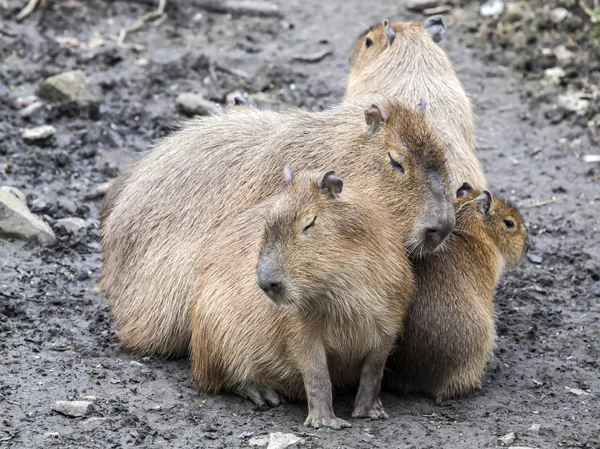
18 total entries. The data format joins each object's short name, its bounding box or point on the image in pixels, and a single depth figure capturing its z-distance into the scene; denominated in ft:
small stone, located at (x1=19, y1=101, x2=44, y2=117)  53.47
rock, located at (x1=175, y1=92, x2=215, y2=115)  55.26
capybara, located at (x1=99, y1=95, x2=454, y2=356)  32.81
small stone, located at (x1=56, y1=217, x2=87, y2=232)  45.06
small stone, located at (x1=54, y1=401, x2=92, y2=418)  30.27
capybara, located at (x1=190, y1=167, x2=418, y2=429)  28.91
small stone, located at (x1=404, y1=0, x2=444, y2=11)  66.39
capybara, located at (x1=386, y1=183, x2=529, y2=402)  33.14
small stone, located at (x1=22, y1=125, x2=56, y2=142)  51.13
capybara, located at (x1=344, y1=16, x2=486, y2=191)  38.40
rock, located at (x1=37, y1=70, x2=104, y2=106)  54.95
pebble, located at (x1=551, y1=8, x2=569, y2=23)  62.59
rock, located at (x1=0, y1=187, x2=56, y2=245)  41.27
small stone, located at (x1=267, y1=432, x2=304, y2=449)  28.73
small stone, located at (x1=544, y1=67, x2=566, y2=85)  58.34
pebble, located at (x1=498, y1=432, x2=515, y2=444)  29.84
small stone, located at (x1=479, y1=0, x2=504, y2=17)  65.26
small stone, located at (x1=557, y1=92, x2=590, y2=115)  55.62
